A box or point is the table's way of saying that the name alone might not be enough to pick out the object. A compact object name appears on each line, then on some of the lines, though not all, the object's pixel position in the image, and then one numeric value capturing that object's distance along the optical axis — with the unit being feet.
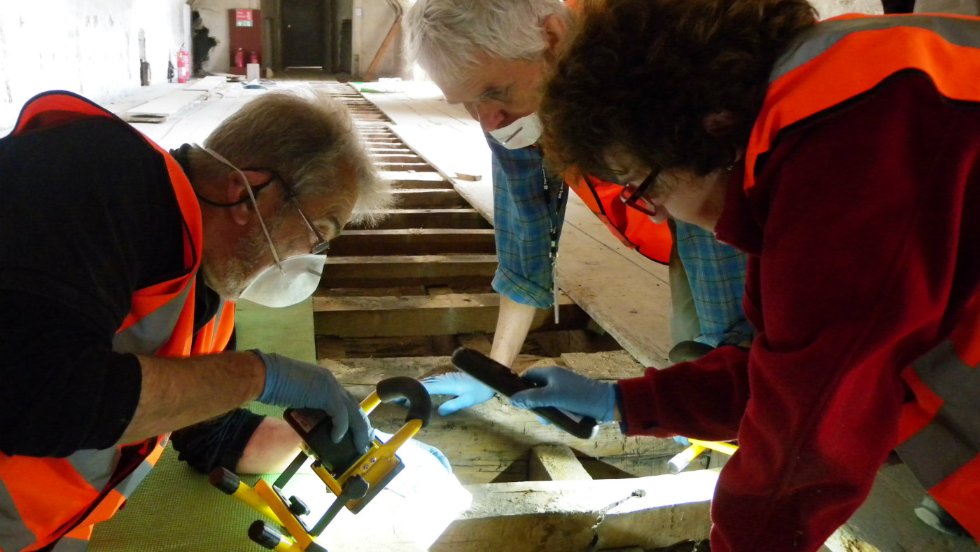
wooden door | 50.49
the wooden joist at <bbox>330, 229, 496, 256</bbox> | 12.69
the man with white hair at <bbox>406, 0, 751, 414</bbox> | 5.57
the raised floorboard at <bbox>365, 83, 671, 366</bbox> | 8.77
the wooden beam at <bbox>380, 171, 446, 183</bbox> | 16.60
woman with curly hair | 2.80
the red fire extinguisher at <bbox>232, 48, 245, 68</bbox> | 46.11
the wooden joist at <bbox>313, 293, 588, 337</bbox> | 9.50
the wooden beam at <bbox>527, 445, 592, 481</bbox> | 6.89
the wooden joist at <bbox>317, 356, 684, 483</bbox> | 7.22
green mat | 5.40
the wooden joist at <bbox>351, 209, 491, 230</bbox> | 14.01
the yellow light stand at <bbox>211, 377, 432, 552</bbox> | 4.74
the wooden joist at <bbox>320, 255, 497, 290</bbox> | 11.33
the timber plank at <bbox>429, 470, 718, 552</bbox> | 5.54
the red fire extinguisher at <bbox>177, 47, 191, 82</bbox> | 37.52
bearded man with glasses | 3.38
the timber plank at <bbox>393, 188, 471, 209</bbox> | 15.44
